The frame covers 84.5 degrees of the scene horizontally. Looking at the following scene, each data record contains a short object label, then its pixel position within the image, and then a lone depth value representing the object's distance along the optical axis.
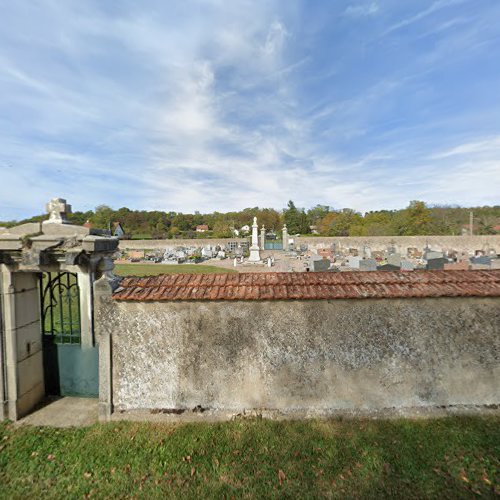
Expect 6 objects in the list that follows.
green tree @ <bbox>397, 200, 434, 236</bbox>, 45.56
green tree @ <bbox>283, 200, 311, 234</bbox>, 62.34
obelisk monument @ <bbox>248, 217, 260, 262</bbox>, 27.05
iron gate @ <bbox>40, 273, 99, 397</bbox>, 5.29
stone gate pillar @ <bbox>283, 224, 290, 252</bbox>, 41.49
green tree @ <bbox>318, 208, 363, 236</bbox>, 53.53
